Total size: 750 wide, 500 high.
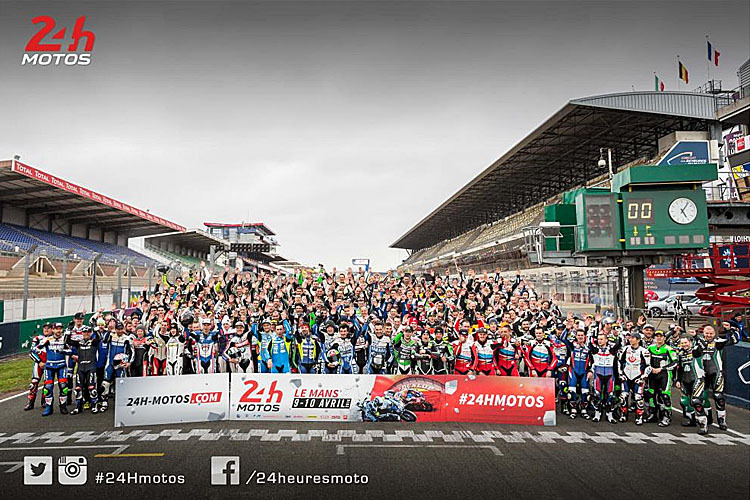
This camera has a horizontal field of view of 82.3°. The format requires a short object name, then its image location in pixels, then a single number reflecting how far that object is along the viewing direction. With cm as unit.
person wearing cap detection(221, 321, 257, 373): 775
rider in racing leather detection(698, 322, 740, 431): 632
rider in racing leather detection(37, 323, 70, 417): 718
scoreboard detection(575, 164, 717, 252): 1039
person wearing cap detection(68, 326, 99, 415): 715
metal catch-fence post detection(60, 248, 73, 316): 1470
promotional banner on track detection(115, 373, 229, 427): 626
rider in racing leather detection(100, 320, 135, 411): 737
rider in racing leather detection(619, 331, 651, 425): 683
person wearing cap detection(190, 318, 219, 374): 775
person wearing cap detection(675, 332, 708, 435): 650
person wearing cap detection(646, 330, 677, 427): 669
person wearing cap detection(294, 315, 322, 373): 770
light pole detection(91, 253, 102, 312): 1514
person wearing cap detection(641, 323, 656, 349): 720
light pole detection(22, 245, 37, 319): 1333
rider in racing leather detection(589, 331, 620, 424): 700
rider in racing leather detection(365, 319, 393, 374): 778
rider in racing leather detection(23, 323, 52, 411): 722
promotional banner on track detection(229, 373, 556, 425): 650
